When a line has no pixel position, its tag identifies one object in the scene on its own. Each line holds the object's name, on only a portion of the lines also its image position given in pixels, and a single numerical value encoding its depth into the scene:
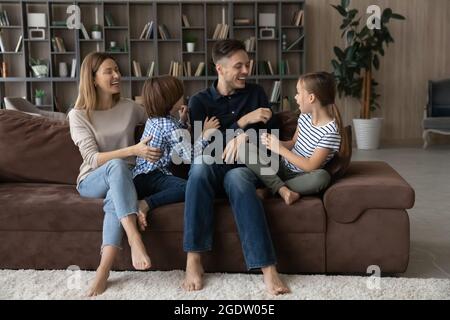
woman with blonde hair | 2.37
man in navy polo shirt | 2.32
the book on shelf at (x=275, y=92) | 7.61
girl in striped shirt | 2.54
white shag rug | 2.25
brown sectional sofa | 2.44
